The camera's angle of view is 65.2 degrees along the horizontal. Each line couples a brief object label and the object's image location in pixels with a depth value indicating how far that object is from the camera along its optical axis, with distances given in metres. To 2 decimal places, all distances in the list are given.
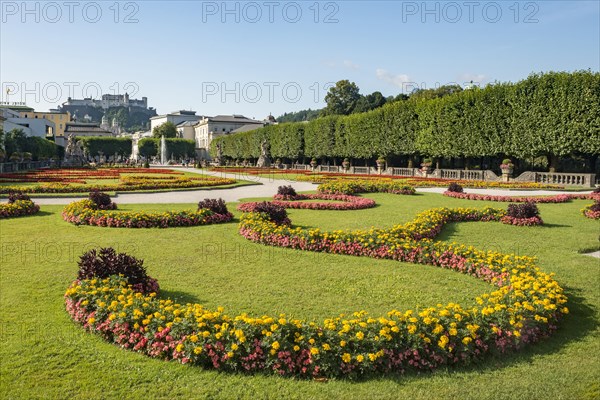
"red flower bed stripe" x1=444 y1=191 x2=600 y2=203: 20.12
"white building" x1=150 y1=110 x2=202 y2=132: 177.75
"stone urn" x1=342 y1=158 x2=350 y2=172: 57.81
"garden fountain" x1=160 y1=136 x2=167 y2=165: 115.19
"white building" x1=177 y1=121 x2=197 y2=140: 156.12
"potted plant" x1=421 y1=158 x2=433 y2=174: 43.34
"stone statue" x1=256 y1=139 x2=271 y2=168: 68.12
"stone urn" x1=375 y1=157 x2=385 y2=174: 50.75
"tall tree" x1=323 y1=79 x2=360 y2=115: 98.38
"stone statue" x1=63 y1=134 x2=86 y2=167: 71.66
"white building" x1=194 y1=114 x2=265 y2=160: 135.00
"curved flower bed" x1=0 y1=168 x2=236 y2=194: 23.29
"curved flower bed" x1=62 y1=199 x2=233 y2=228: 13.32
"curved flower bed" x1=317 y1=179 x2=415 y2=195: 22.68
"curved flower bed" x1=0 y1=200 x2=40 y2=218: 15.16
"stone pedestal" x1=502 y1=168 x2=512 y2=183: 34.97
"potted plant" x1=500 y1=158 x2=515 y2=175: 34.81
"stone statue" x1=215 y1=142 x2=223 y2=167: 90.38
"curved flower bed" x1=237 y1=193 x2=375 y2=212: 17.31
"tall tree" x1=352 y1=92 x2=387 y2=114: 90.44
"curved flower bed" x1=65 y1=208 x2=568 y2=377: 4.91
